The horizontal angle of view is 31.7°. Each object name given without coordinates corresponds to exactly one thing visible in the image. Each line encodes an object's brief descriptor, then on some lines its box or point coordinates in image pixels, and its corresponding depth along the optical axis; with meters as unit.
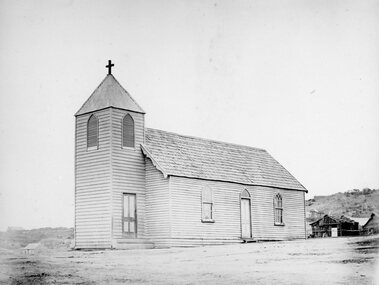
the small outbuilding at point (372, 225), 50.94
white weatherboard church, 30.16
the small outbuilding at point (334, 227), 53.42
